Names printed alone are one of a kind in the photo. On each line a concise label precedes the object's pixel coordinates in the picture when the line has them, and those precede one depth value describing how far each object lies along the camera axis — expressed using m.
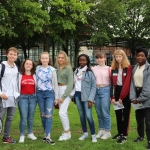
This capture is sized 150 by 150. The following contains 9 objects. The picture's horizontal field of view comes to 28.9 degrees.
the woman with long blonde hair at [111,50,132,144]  6.36
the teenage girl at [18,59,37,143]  6.43
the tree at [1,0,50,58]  22.78
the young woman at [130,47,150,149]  5.98
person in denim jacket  6.50
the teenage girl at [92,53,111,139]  6.77
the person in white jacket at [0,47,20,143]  6.19
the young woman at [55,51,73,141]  6.53
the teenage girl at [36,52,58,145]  6.46
